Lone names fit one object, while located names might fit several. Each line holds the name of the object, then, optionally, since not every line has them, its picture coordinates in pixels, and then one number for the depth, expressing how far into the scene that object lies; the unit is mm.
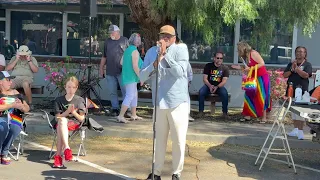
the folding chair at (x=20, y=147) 7032
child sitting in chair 6762
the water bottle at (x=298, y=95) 7496
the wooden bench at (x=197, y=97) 10539
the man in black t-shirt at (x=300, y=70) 9156
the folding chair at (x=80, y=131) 7070
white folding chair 6805
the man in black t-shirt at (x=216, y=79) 10484
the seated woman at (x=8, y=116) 6746
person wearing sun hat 10375
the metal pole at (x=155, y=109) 5297
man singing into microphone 5621
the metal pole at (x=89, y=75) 10783
